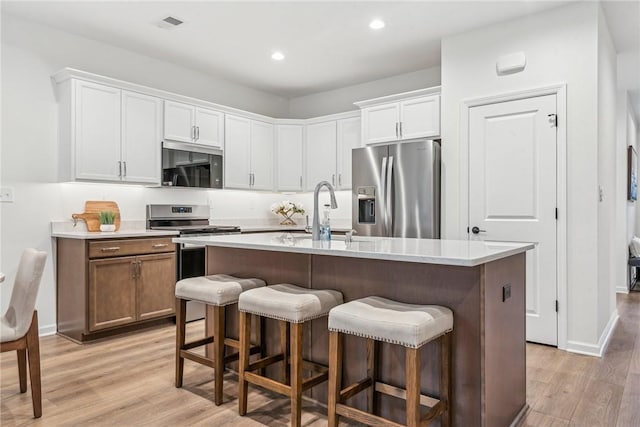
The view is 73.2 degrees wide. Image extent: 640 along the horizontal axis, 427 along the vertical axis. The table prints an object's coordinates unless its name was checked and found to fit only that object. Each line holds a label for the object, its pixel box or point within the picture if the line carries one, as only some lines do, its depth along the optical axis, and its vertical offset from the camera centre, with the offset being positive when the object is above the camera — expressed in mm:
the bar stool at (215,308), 2385 -538
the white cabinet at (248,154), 5047 +744
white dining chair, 2131 -544
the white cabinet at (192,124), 4379 +969
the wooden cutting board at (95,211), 3947 +32
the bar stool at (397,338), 1662 -497
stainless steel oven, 4168 -139
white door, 3445 +235
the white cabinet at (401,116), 4301 +1032
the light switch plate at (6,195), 3516 +160
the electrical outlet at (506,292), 2048 -373
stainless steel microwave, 4371 +524
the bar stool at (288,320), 2037 -517
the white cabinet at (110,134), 3705 +734
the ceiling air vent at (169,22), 3650 +1657
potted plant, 3904 -60
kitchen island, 1870 -396
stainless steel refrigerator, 3924 +238
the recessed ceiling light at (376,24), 3713 +1669
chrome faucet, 2604 -27
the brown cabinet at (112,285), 3486 -603
